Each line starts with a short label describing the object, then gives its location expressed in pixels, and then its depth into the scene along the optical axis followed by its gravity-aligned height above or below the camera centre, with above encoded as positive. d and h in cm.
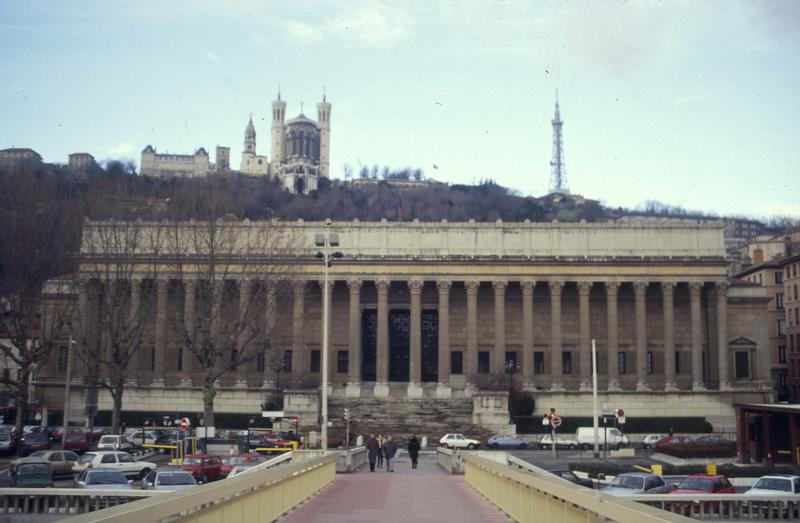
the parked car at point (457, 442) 6799 -380
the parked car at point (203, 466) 4050 -339
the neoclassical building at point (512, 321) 8181 +590
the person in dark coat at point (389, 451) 4294 -283
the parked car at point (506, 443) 6819 -385
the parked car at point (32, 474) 3447 -322
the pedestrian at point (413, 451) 4691 -305
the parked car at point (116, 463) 4294 -345
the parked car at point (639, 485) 3074 -312
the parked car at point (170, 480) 3222 -314
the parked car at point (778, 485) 3077 -305
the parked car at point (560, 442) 6881 -385
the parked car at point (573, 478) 3562 -329
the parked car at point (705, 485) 3075 -308
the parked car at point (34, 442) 5771 -346
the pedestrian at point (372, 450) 4325 -284
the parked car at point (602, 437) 6925 -351
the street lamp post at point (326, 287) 4410 +469
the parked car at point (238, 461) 4281 -334
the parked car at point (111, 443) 5373 -319
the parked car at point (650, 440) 6804 -369
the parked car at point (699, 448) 5438 -330
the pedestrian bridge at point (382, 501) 1267 -268
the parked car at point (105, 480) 3142 -307
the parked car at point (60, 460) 4469 -349
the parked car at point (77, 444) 5734 -345
